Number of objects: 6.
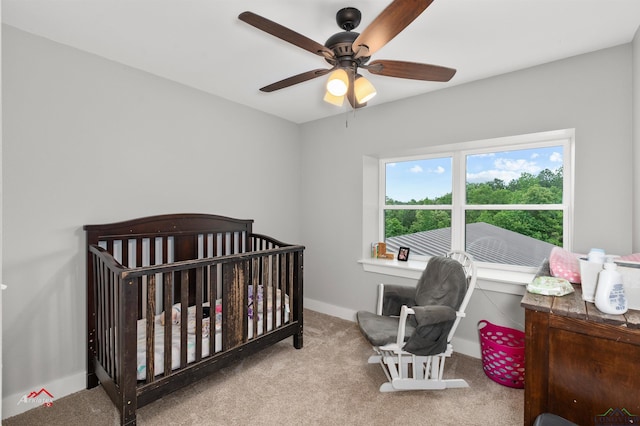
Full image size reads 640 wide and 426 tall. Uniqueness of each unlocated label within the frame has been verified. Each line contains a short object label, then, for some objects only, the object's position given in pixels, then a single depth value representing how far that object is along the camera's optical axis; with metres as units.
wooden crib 1.80
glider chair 2.05
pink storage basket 2.19
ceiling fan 1.34
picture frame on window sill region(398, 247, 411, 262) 3.30
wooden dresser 1.23
